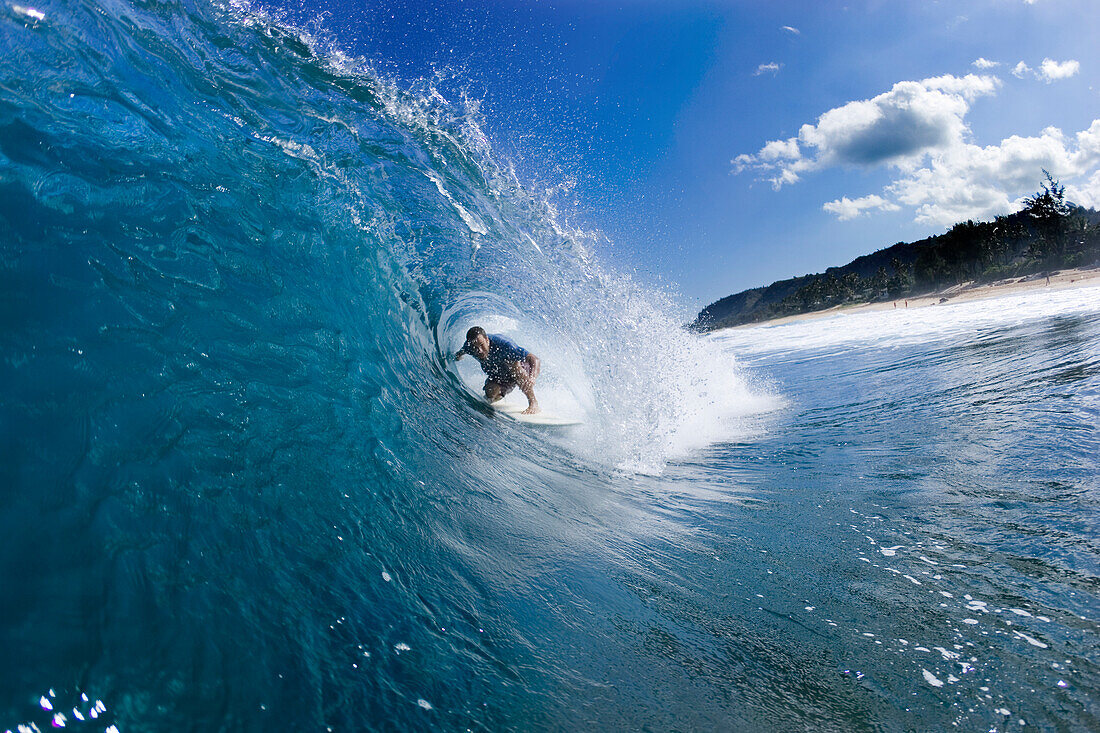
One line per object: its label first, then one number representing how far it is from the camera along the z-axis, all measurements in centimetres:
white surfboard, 718
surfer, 725
